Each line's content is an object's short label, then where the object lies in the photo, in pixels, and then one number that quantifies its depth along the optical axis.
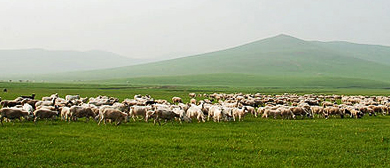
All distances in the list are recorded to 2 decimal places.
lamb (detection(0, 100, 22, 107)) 26.18
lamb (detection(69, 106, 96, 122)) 20.70
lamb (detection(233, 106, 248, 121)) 23.59
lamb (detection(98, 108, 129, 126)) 19.23
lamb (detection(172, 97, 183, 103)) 41.98
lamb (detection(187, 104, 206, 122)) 22.38
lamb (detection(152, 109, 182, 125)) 20.55
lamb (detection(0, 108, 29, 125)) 18.14
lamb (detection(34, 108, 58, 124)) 19.53
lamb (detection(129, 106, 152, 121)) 22.42
